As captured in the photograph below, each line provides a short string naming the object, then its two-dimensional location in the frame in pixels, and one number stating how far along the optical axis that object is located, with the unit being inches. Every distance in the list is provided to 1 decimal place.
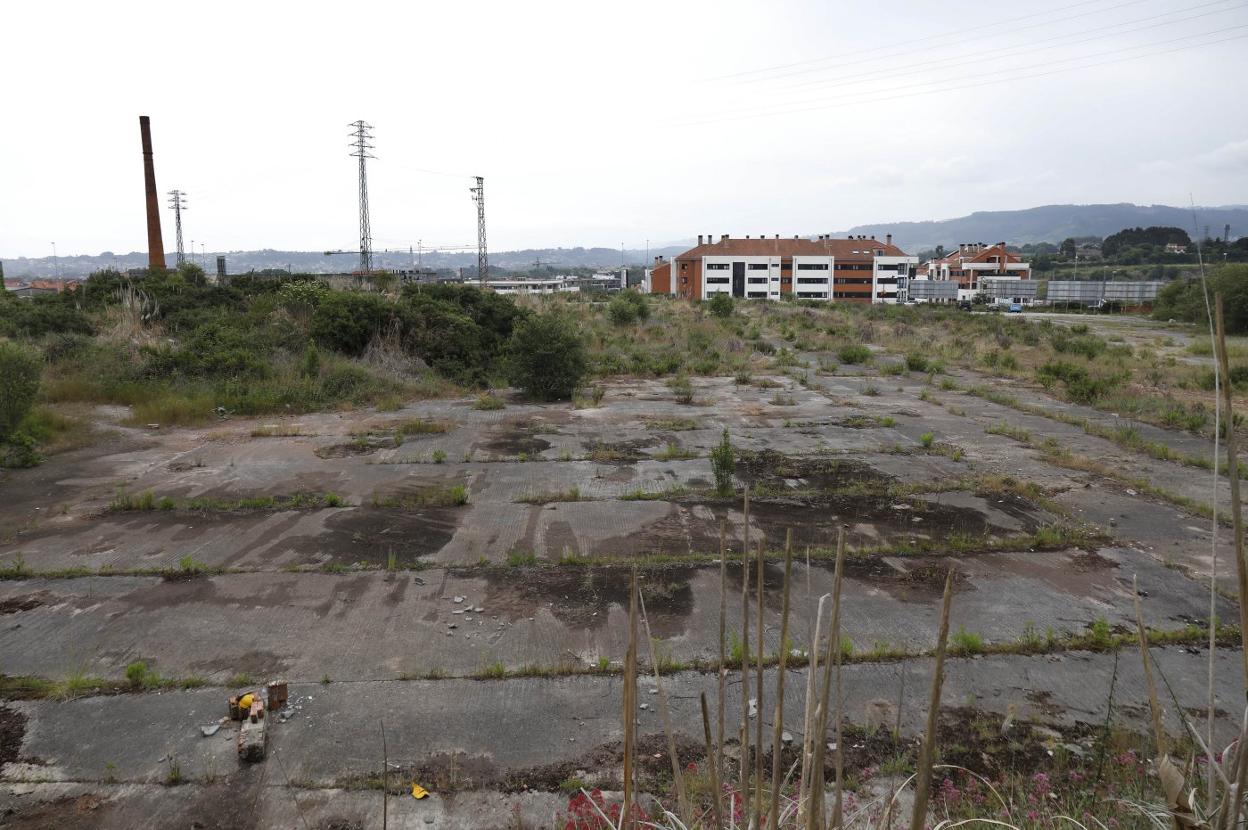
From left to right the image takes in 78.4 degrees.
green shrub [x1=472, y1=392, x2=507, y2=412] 582.4
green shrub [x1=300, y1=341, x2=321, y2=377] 624.4
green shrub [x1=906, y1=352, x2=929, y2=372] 789.9
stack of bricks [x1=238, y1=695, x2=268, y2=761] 167.2
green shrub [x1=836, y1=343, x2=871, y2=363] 857.5
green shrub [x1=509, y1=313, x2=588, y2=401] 625.0
